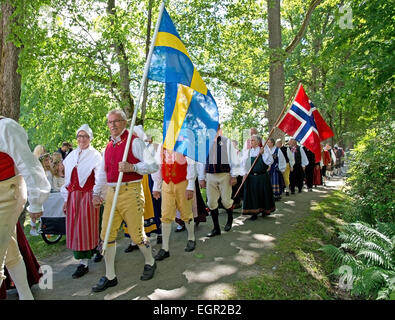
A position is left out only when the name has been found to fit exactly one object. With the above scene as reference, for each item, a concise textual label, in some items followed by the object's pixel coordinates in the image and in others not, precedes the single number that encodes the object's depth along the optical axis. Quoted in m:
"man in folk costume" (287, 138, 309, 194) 12.34
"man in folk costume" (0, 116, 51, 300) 2.78
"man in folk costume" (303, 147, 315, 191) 13.03
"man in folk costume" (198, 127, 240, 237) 6.07
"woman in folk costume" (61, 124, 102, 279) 4.42
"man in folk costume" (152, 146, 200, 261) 4.93
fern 4.12
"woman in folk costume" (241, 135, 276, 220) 7.66
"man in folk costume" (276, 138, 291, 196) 10.94
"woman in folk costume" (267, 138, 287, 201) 10.51
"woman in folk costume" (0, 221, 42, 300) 3.87
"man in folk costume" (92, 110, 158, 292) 3.90
